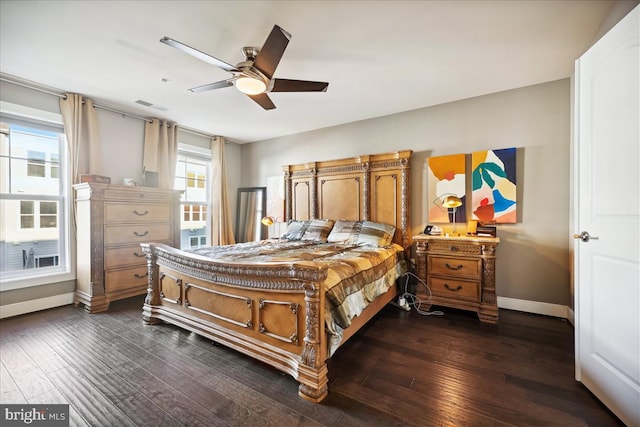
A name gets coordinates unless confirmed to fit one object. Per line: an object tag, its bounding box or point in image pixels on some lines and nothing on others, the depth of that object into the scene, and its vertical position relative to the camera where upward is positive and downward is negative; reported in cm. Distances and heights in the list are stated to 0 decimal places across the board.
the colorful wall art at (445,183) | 325 +37
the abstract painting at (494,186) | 299 +30
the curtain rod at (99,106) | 289 +148
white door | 133 -5
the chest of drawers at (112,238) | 306 -36
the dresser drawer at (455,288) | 279 -90
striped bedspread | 175 -50
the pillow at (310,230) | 382 -31
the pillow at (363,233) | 334 -32
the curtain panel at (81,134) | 320 +102
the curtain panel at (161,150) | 399 +100
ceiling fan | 183 +113
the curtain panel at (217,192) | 494 +37
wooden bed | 159 -75
